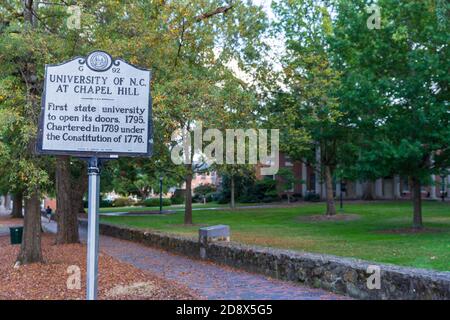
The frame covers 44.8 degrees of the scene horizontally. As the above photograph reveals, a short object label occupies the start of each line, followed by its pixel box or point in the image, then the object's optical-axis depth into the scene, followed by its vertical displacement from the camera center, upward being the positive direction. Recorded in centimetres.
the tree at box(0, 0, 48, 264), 1102 +169
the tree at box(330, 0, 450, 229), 1820 +361
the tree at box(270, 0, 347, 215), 1984 +386
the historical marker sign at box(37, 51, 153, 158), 682 +102
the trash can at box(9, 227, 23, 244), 2072 -163
